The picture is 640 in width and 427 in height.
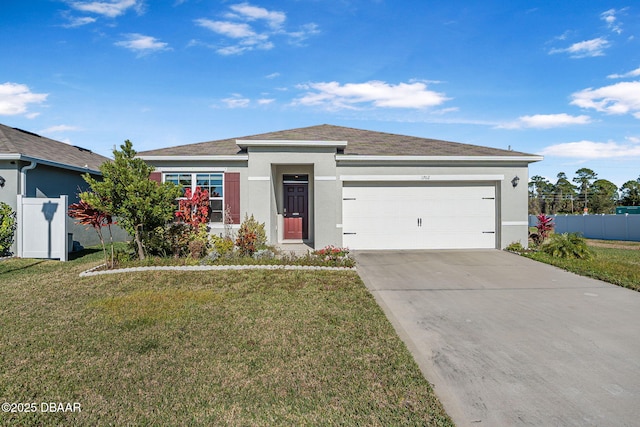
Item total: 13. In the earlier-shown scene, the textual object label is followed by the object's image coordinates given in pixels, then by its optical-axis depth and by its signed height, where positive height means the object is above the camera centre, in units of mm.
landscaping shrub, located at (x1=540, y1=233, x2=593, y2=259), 9312 -983
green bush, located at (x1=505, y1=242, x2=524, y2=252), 10344 -1095
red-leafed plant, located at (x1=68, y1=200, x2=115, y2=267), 8047 -16
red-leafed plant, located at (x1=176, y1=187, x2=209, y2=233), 9414 +96
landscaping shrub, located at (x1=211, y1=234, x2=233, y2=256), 8992 -920
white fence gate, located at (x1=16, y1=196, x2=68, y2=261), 9570 -479
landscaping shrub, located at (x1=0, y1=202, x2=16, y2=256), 9516 -425
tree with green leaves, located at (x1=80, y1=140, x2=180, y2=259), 7793 +450
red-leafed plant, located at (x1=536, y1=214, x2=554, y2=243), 10883 -516
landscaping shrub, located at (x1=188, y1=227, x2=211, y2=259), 8773 -820
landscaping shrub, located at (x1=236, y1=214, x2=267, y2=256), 9055 -680
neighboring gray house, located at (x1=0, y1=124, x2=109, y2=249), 9834 +1432
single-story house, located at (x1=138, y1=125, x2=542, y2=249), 10398 +768
